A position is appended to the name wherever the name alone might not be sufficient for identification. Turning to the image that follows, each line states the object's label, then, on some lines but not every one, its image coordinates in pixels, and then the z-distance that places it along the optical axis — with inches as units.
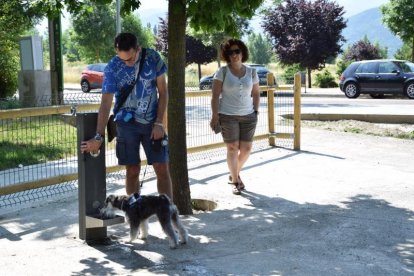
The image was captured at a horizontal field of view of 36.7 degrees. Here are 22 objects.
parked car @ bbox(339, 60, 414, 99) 980.6
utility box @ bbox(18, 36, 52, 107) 743.7
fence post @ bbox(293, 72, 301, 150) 421.7
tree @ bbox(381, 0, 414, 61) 1288.1
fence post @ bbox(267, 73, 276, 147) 428.1
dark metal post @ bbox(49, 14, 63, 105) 745.4
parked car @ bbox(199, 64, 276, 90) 1050.8
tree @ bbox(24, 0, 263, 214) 240.2
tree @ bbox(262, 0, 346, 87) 1457.9
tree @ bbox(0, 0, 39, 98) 775.7
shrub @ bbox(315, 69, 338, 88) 1460.4
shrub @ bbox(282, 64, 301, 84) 1509.7
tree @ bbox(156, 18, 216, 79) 1769.2
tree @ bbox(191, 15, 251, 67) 1451.8
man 207.9
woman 290.0
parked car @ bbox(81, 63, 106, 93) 1258.0
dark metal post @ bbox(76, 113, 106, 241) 206.7
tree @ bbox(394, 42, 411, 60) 1768.0
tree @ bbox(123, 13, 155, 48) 2005.4
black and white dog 199.9
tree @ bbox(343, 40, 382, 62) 1875.0
